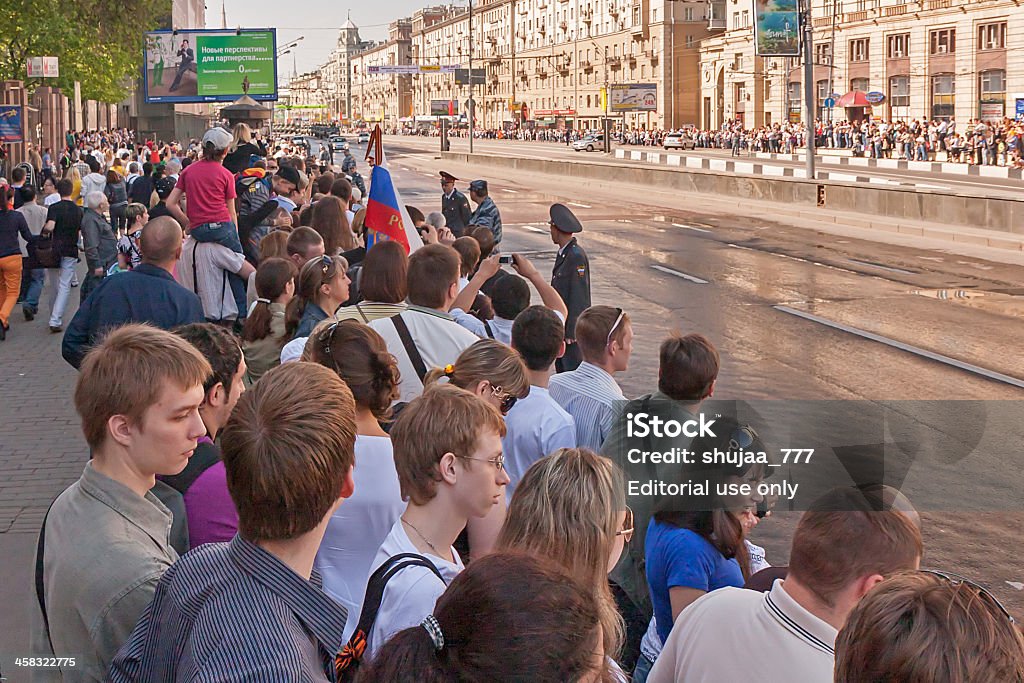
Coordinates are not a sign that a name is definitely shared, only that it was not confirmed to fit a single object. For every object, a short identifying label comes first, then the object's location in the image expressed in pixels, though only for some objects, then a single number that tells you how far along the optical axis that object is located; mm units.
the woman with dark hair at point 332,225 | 9195
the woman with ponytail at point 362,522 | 3703
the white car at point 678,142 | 82625
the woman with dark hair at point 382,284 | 5750
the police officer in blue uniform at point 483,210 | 13906
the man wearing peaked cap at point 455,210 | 16375
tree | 28500
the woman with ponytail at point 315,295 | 6289
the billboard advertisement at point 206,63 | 40156
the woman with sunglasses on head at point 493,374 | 4355
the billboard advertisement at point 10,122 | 26781
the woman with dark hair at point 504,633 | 1748
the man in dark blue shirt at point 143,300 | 6266
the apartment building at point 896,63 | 67062
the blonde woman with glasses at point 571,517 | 2861
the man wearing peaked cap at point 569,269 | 9422
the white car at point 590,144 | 85375
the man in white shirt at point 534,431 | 4551
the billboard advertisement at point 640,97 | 105125
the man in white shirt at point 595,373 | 5051
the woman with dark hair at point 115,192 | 17909
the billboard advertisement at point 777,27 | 32844
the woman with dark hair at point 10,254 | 13492
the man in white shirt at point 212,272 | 9242
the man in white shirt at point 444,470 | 3082
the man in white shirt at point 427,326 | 5395
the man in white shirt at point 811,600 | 2633
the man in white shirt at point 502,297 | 7074
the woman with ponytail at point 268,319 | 6434
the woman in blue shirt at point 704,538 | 3557
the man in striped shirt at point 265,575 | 2363
